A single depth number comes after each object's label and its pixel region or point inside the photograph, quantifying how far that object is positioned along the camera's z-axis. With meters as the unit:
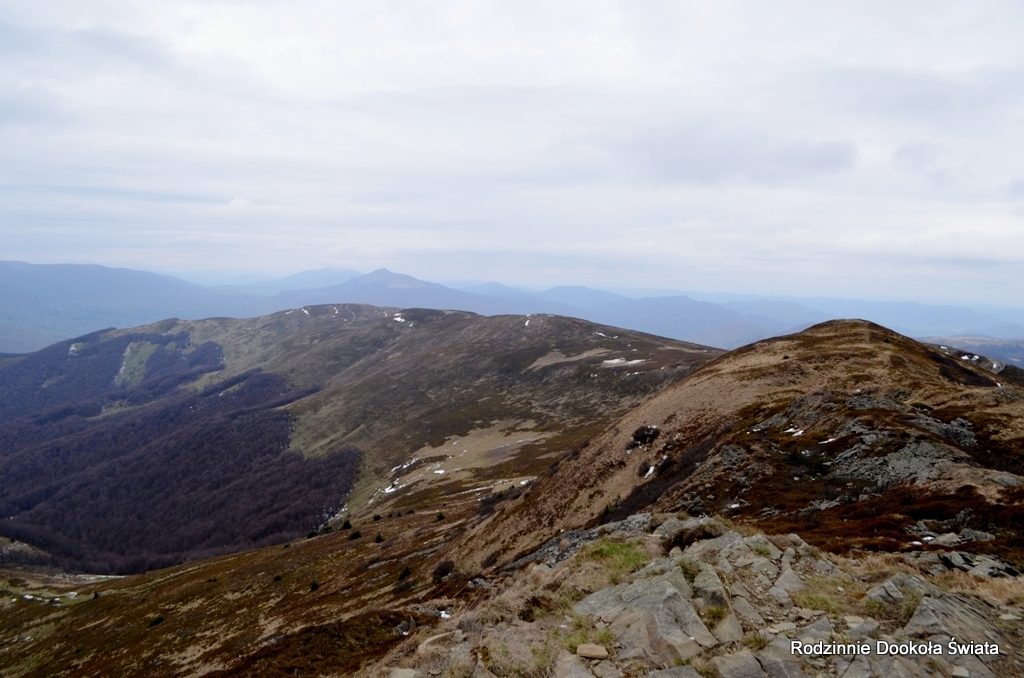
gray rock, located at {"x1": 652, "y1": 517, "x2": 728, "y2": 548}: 17.56
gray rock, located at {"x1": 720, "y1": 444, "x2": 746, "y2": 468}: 29.53
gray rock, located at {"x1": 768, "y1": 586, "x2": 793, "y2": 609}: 12.56
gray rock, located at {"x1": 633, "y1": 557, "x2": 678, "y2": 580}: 15.02
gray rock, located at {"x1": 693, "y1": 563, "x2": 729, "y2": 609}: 12.73
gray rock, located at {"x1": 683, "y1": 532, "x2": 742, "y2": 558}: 15.95
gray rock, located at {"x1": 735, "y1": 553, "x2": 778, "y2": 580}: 14.08
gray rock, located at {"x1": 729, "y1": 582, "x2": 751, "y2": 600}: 13.11
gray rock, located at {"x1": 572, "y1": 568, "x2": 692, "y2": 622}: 13.15
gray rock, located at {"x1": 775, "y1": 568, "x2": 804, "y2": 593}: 13.23
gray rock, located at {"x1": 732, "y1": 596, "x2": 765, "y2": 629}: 11.98
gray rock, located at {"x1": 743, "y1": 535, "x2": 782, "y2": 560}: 15.05
